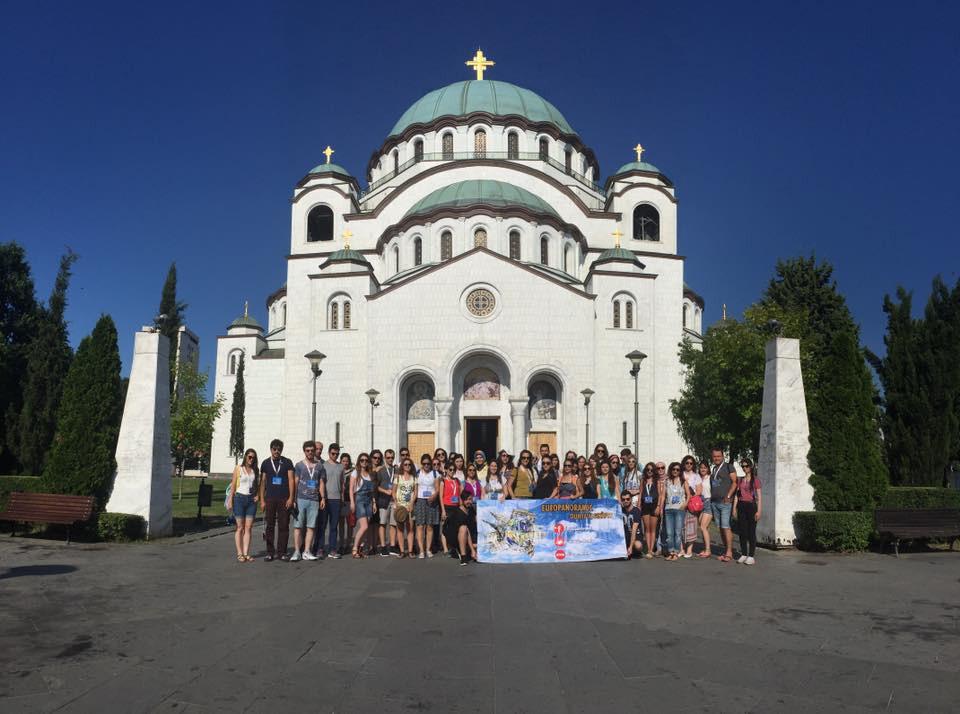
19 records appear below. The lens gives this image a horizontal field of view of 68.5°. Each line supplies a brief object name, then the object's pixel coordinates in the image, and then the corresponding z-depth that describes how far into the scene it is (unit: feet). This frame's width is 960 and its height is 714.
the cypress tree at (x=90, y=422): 41.37
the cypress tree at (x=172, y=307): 178.19
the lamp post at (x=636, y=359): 76.02
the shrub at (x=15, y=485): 43.34
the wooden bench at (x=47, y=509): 39.19
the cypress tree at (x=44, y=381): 56.65
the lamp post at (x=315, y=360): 77.00
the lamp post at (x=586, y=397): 90.94
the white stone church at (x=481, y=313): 94.63
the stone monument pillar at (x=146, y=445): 41.75
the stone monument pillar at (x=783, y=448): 40.65
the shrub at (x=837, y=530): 38.78
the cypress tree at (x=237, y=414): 143.33
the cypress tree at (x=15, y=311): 67.68
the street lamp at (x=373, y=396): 93.15
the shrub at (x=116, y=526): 39.96
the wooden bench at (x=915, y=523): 38.70
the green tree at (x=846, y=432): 40.06
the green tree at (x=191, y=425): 94.73
